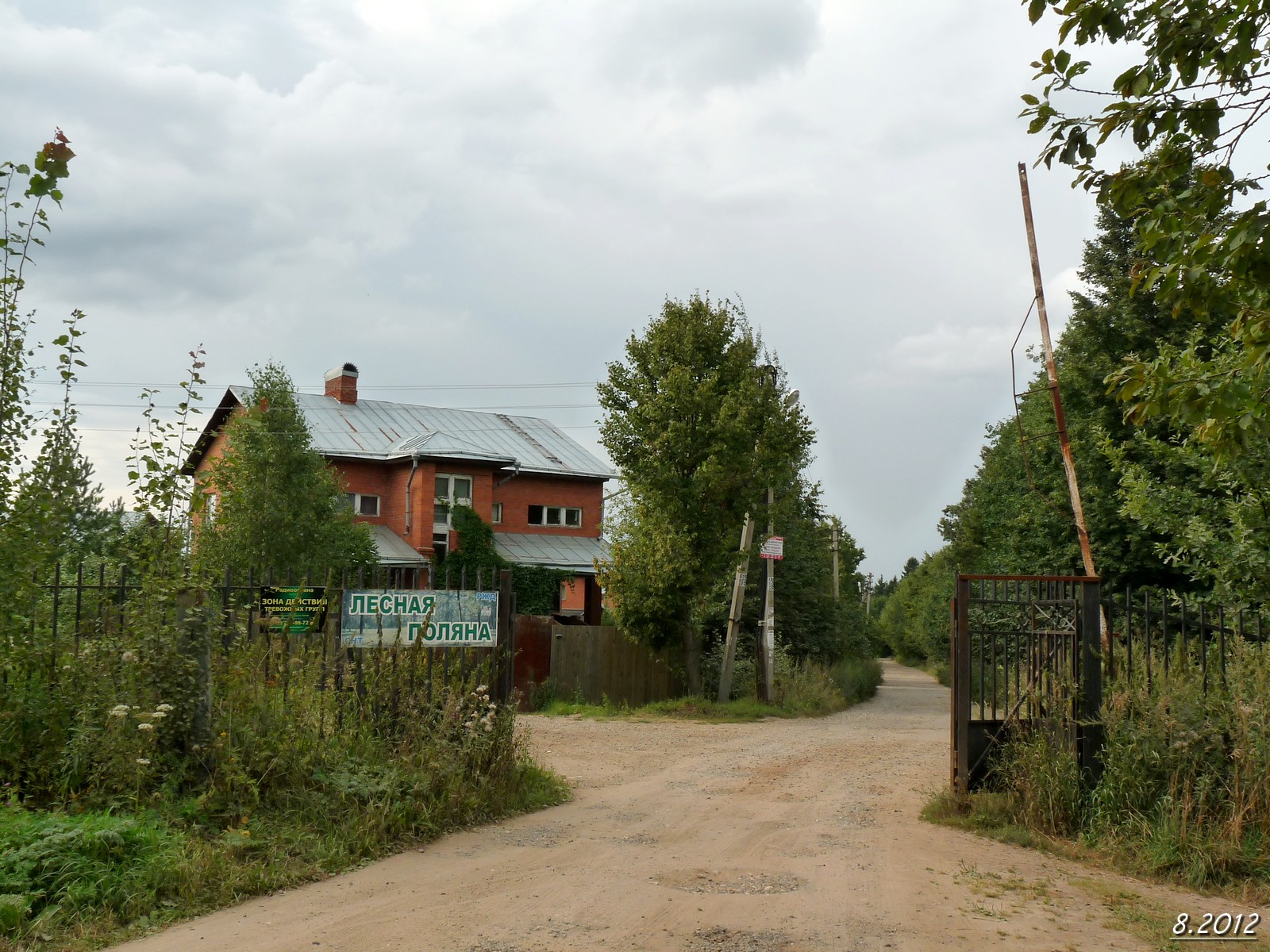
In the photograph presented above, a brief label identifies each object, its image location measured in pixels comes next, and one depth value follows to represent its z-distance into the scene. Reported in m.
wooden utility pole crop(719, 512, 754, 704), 22.94
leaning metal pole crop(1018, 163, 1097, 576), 15.09
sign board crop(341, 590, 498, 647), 9.70
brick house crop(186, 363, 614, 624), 38.31
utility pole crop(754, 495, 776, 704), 23.38
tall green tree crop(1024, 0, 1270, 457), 5.83
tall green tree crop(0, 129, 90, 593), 7.54
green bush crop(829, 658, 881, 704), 28.56
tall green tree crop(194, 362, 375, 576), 28.33
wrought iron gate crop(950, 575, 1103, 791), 9.27
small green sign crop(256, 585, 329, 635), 9.23
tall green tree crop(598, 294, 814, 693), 22.33
